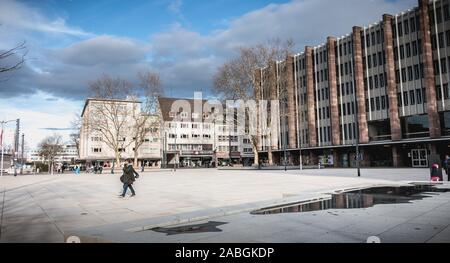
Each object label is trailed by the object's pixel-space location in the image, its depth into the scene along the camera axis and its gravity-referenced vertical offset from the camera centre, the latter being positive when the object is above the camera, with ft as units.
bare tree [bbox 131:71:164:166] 175.32 +26.13
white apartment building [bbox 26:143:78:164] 469.78 +15.62
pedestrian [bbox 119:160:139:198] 48.37 -1.69
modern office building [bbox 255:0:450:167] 142.92 +32.96
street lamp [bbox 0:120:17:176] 120.67 +10.61
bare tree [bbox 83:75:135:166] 174.29 +30.97
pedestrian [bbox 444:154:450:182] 62.62 -1.32
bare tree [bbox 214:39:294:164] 153.79 +38.89
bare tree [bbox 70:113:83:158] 178.81 +21.38
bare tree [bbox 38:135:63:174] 246.82 +11.35
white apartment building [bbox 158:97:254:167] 301.43 +21.17
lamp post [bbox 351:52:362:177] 171.90 +43.47
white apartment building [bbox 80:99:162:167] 286.66 +10.43
